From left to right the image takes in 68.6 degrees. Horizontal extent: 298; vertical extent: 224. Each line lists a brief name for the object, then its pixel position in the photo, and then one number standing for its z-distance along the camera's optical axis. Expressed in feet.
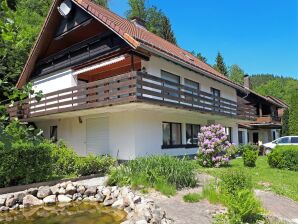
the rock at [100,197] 24.07
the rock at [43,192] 24.22
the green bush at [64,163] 31.88
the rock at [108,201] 22.99
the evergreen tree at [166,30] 118.36
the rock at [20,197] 23.08
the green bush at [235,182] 19.62
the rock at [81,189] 25.12
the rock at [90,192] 24.99
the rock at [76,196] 24.77
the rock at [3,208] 22.01
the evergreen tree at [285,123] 94.20
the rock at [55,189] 24.89
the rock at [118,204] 21.81
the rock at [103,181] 26.42
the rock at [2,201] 22.29
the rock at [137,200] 20.79
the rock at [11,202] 22.44
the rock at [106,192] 24.17
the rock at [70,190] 24.97
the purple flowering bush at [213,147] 38.17
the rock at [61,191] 24.95
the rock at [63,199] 24.28
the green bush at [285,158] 39.28
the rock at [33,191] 24.17
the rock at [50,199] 23.92
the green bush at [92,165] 31.32
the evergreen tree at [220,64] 139.87
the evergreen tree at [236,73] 178.07
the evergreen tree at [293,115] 86.06
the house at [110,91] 37.10
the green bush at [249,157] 39.66
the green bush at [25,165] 25.96
